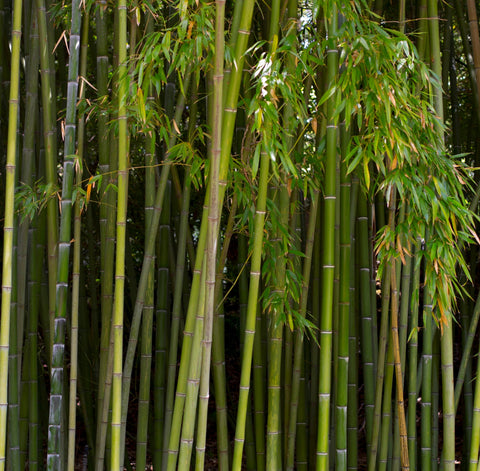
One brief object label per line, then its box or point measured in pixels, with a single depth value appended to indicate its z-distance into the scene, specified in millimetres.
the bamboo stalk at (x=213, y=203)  1790
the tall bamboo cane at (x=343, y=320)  2309
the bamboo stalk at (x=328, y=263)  2094
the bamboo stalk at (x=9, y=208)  2053
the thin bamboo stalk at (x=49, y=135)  2346
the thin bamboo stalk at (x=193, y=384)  2012
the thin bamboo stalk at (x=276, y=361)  2230
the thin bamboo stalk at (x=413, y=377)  2402
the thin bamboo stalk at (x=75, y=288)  2250
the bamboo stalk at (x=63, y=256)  2158
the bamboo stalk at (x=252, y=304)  2023
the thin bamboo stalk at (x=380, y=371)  2480
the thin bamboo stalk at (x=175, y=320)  2467
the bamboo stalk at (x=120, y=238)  1986
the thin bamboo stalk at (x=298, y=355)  2488
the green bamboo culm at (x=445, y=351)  2318
